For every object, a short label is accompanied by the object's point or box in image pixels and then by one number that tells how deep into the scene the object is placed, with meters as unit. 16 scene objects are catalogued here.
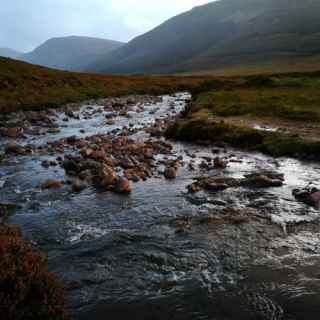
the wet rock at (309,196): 14.33
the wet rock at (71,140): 27.41
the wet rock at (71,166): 19.42
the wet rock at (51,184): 17.23
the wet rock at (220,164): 20.06
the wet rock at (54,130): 32.22
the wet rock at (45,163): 20.87
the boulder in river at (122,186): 16.42
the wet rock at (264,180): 16.72
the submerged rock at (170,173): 18.44
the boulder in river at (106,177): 17.17
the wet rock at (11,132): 29.92
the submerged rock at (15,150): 24.18
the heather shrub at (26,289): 6.42
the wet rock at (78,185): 16.81
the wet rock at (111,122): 36.59
